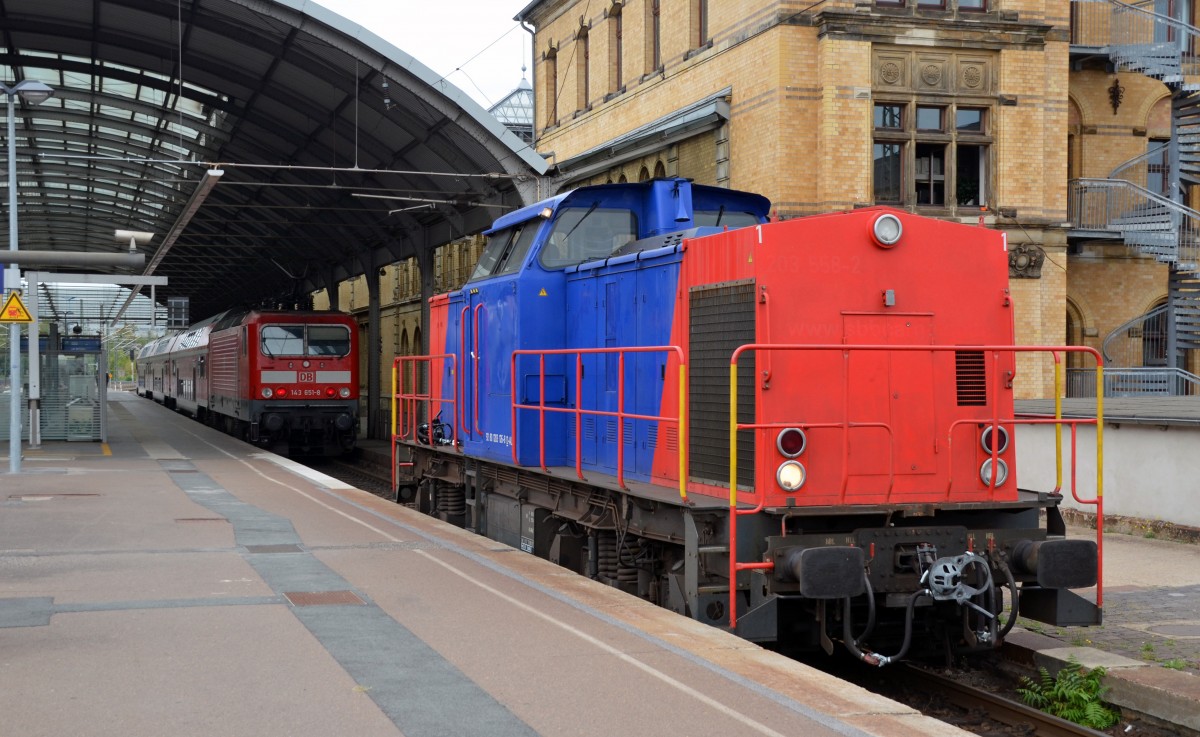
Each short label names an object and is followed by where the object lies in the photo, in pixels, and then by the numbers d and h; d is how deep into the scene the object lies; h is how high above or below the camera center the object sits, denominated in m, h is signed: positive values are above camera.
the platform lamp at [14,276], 17.09 +1.53
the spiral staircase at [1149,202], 21.86 +3.25
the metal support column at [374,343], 32.98 +0.79
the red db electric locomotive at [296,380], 25.66 -0.21
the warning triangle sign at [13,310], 17.33 +0.97
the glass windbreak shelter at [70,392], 24.66 -0.43
